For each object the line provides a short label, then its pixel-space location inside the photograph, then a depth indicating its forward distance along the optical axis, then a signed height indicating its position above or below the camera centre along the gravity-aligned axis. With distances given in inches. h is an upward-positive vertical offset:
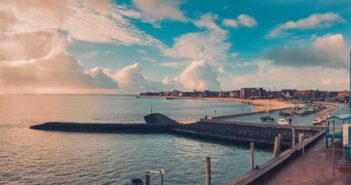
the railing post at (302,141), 1116.4 -173.4
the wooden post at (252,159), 903.0 -188.4
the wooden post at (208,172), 697.0 -173.0
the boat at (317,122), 2961.1 -251.0
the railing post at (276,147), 1091.0 -183.8
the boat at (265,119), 3053.6 -230.9
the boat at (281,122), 2760.3 -235.7
